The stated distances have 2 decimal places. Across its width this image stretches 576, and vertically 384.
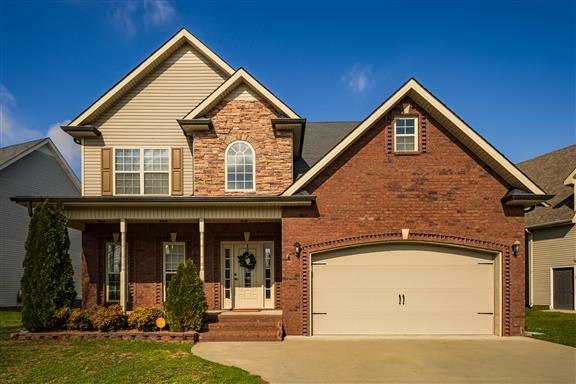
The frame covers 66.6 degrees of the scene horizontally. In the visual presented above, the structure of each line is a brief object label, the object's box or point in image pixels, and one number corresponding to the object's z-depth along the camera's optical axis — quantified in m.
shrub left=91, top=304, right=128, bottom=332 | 11.52
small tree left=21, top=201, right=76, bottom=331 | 11.63
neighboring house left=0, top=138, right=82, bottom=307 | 21.16
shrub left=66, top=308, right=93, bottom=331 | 11.59
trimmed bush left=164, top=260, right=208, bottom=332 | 11.55
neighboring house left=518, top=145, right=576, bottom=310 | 19.34
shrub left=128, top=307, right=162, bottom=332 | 11.55
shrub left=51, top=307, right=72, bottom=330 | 11.66
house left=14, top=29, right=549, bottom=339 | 12.38
